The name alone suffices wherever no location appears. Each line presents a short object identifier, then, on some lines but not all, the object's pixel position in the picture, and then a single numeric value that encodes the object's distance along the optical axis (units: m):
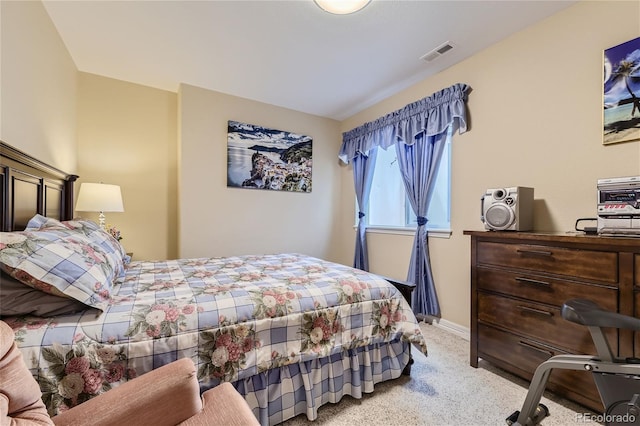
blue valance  2.59
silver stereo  1.40
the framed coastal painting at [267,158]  3.45
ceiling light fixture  1.85
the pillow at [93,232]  1.49
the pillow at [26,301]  1.02
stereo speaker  1.89
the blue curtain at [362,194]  3.70
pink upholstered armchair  0.72
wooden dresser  1.38
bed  1.03
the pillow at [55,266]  1.03
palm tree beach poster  1.65
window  2.84
